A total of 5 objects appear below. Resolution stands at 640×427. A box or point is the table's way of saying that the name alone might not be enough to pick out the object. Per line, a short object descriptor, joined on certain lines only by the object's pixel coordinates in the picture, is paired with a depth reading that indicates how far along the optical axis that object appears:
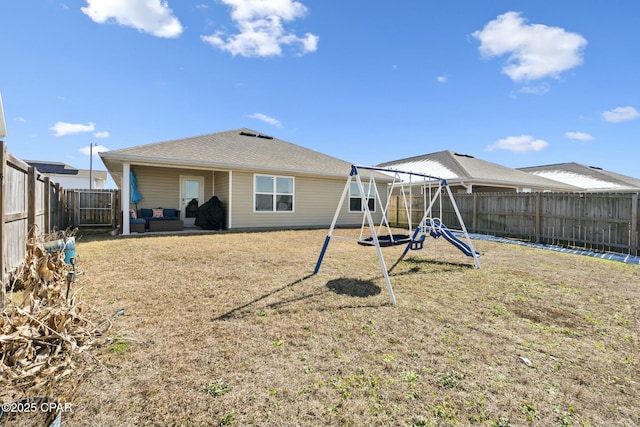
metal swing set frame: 4.79
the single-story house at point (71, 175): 30.10
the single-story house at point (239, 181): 10.53
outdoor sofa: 10.18
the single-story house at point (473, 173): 15.32
